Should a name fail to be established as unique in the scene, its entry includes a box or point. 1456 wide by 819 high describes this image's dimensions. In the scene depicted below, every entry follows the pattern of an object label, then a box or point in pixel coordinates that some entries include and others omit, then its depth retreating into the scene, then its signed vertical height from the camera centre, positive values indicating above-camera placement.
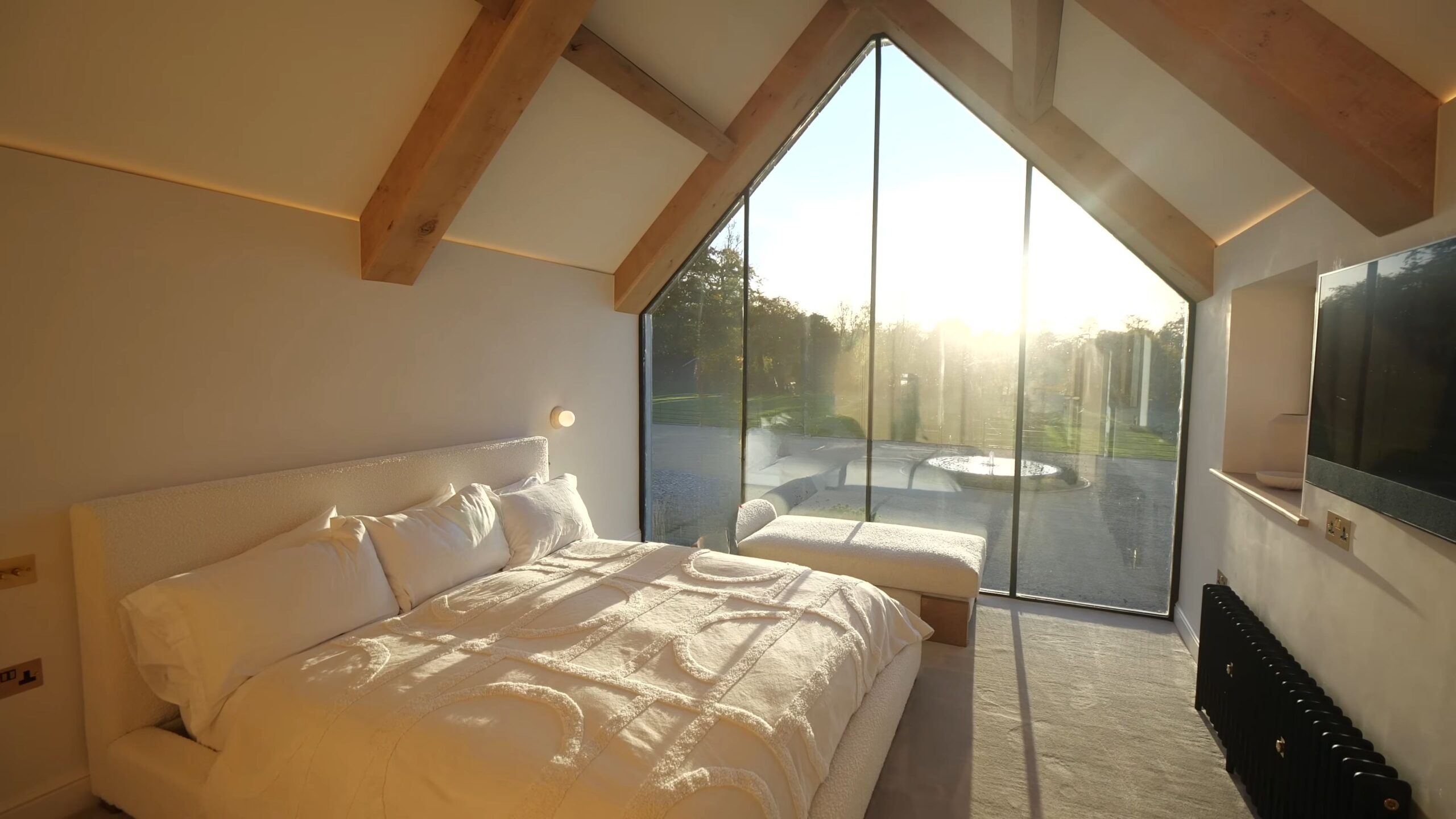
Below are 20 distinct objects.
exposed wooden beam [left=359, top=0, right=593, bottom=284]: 2.49 +1.01
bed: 1.65 -0.94
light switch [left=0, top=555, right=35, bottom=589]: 2.02 -0.63
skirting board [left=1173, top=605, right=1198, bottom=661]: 3.53 -1.37
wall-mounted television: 1.49 +0.00
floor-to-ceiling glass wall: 3.99 +0.19
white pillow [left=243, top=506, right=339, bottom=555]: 2.44 -0.63
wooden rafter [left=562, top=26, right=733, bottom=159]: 3.03 +1.46
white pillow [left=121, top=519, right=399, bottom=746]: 2.06 -0.82
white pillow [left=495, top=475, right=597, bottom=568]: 3.28 -0.76
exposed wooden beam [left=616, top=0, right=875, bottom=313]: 3.83 +1.50
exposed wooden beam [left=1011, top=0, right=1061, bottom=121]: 2.46 +1.36
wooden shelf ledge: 2.28 -0.43
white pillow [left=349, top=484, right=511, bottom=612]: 2.69 -0.75
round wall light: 4.28 -0.27
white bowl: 2.58 -0.37
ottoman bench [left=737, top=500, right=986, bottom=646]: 3.57 -1.01
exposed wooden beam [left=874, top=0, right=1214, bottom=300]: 3.32 +1.13
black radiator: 1.61 -1.00
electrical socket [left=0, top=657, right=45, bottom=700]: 2.04 -0.98
